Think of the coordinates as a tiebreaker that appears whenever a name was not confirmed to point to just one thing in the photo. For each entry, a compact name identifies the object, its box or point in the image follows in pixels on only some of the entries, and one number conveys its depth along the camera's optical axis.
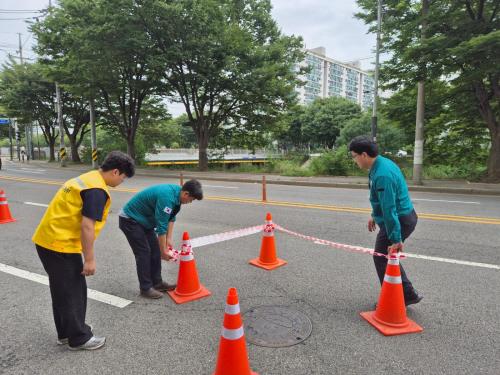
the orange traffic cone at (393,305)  3.14
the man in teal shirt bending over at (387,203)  3.08
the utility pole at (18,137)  48.06
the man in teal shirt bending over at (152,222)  3.44
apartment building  111.94
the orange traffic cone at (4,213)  7.65
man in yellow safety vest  2.55
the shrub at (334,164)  18.98
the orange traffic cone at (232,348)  2.33
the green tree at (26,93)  32.81
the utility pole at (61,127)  29.00
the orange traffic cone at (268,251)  4.73
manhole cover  2.93
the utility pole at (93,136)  26.26
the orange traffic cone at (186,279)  3.74
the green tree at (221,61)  18.44
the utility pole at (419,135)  13.81
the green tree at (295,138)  50.70
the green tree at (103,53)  17.84
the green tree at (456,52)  11.30
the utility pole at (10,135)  51.45
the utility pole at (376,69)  15.70
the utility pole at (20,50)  41.67
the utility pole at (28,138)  49.24
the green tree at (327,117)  46.50
